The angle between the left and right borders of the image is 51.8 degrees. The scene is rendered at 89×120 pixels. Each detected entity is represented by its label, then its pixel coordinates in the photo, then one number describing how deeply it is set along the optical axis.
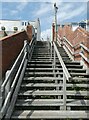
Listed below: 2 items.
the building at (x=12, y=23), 12.47
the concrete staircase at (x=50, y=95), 1.80
